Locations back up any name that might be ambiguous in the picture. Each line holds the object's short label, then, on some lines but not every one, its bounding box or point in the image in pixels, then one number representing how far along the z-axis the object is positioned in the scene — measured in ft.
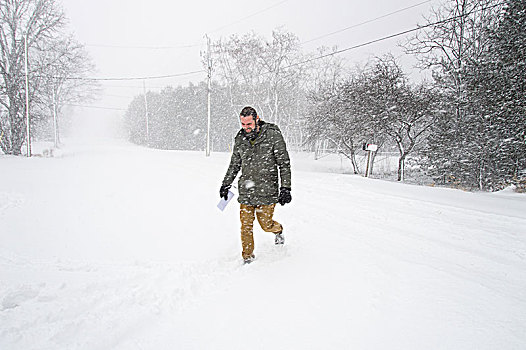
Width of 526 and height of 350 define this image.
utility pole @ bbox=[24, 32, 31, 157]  51.88
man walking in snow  9.90
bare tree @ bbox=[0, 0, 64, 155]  53.78
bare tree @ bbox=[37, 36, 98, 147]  65.26
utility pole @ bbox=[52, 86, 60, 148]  91.26
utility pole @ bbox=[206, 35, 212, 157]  69.31
